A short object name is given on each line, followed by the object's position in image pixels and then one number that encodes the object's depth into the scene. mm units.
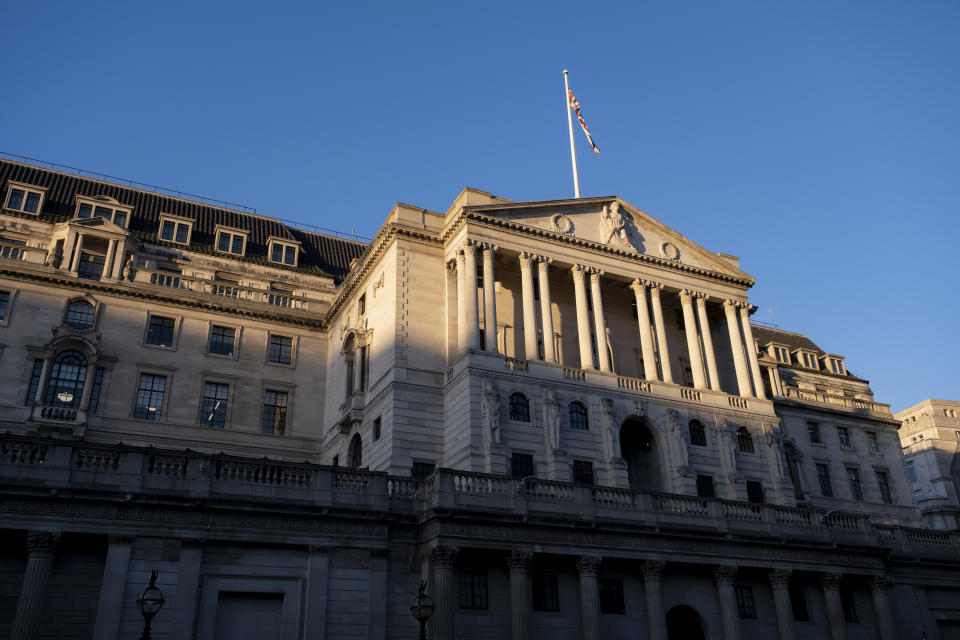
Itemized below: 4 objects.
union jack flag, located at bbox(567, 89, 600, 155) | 57219
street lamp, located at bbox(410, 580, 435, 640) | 23219
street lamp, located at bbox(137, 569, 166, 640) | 21141
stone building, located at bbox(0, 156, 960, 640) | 29672
